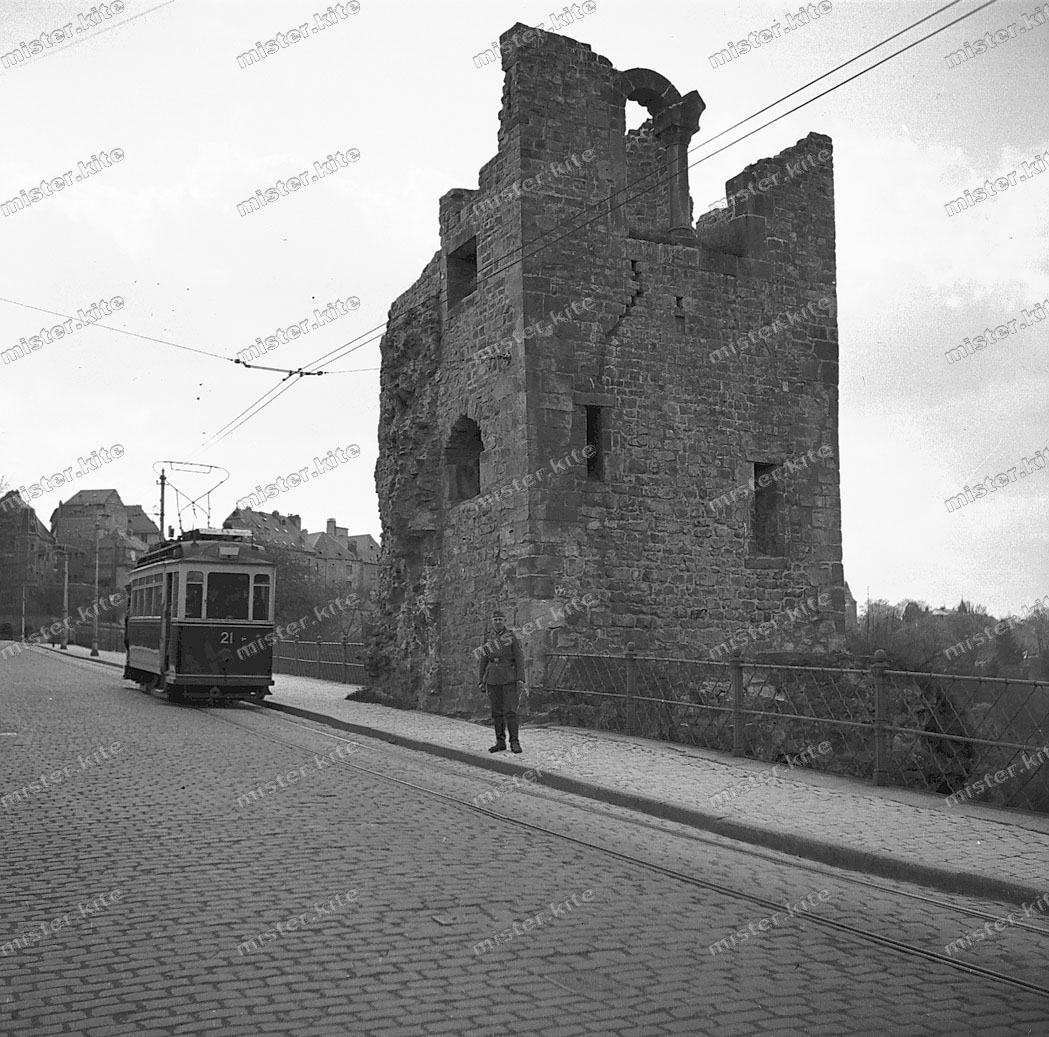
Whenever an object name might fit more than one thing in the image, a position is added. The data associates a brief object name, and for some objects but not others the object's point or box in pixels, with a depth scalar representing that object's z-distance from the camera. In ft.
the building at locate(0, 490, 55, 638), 308.19
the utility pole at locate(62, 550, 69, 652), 209.29
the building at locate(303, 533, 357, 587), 359.25
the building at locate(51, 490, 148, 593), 386.32
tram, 74.23
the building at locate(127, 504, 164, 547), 440.04
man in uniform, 46.70
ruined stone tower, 59.26
